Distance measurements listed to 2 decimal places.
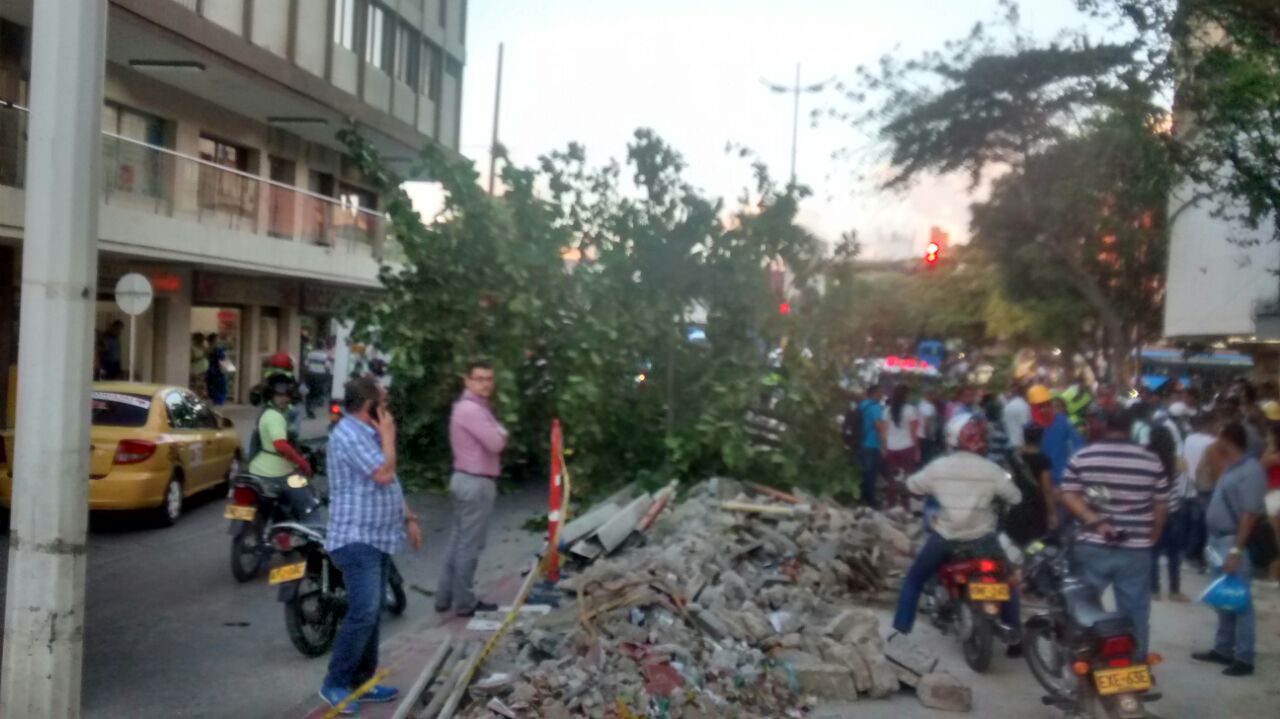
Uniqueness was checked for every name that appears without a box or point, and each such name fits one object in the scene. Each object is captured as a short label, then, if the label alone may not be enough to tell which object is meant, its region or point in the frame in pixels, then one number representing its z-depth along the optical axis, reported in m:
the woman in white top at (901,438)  15.62
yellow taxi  12.90
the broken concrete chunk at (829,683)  7.47
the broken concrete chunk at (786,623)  8.15
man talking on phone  6.67
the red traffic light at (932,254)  20.98
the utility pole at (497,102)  42.90
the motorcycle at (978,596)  8.06
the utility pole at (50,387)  5.26
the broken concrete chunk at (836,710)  7.15
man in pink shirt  9.12
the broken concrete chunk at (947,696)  7.38
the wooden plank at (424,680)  6.52
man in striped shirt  7.05
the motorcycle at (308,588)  8.02
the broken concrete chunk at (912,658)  7.75
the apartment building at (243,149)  19.75
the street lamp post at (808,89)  19.17
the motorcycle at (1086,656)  6.34
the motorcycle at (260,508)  10.27
